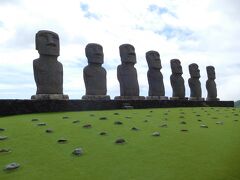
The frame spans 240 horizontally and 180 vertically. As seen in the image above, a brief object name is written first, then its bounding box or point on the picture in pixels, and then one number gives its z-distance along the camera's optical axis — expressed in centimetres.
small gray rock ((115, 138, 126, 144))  769
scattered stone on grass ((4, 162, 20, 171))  628
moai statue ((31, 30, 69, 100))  1609
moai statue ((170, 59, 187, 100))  2439
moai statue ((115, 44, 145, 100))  2017
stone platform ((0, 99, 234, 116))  1368
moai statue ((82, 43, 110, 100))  1841
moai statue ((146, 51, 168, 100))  2222
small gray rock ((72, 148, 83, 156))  688
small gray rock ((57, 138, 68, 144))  788
